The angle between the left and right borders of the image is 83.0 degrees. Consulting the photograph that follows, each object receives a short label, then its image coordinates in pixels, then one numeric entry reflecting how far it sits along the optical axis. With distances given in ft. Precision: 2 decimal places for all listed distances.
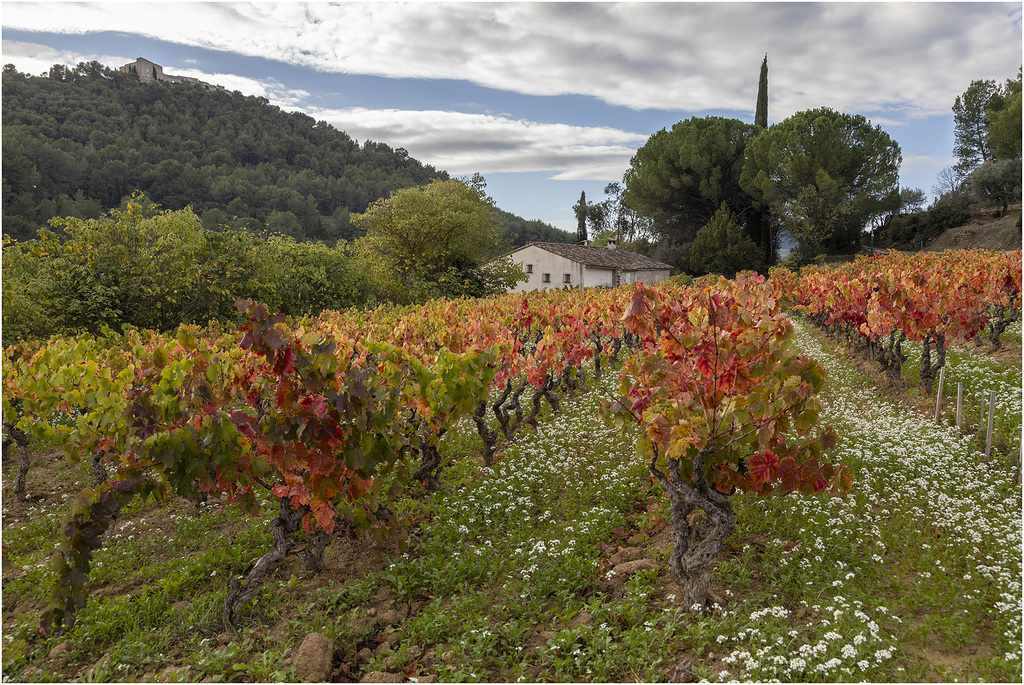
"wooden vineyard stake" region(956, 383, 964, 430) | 23.39
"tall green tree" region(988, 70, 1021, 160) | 121.70
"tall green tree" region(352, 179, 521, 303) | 98.63
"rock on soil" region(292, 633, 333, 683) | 10.76
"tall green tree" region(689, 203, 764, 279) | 135.64
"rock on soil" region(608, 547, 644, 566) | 14.73
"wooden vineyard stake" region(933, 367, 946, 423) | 25.05
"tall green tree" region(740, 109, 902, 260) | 130.72
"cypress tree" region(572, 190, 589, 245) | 228.63
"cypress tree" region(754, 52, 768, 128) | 157.17
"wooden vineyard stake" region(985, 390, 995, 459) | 20.22
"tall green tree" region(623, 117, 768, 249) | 148.05
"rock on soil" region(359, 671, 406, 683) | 10.92
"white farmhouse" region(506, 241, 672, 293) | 137.80
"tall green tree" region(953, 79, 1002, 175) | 148.36
